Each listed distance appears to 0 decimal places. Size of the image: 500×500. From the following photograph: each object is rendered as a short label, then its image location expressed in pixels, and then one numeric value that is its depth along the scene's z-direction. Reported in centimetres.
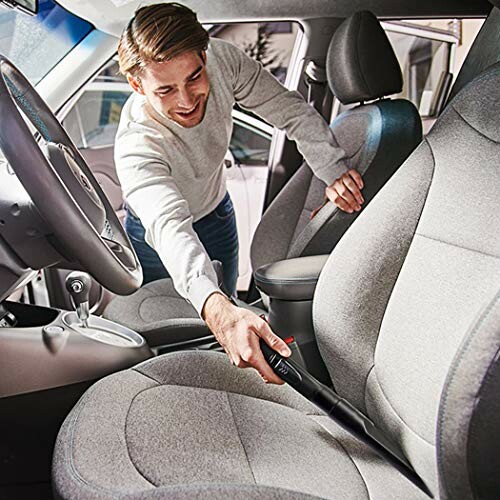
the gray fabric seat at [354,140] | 161
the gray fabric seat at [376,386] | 80
